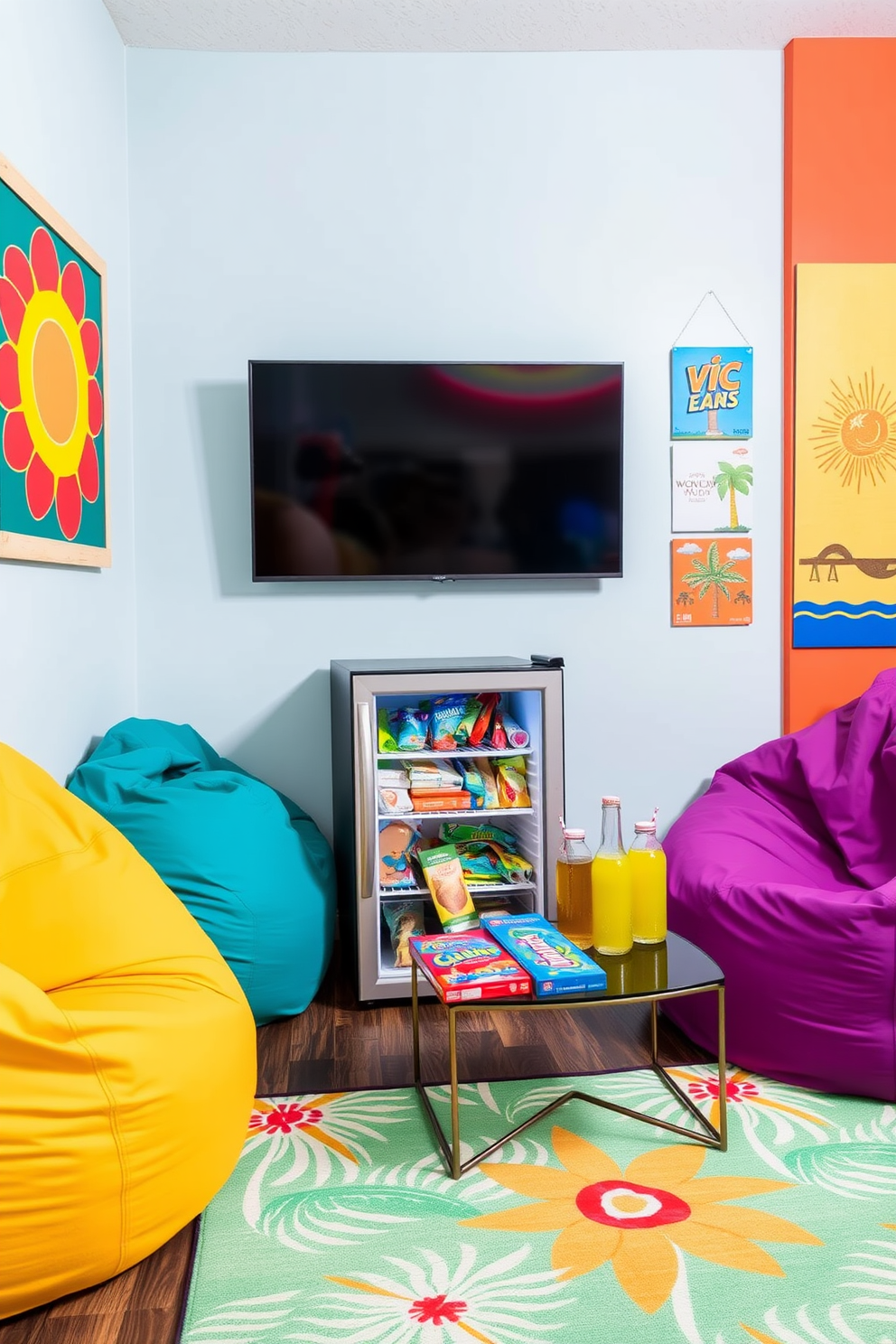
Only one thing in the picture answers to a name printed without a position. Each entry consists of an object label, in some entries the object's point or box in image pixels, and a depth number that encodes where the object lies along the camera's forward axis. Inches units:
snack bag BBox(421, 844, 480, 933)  107.8
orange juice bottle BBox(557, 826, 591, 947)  89.0
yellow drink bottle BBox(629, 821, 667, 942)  85.3
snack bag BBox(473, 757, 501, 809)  118.2
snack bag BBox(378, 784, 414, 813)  115.3
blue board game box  75.0
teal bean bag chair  102.8
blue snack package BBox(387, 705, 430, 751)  116.6
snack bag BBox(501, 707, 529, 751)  118.8
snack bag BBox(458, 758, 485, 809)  117.7
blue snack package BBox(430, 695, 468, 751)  117.0
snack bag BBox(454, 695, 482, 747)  118.0
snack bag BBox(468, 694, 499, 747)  117.9
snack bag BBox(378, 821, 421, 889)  117.6
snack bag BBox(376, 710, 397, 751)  117.0
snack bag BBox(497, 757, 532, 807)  118.3
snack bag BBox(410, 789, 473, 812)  115.9
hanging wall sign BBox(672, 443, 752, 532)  135.6
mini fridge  109.1
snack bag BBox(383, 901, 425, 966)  114.2
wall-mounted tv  126.3
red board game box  75.1
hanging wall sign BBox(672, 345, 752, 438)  134.5
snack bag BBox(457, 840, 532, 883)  119.4
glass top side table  74.7
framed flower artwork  88.4
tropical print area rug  62.6
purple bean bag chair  88.4
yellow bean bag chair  59.2
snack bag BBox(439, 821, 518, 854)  124.6
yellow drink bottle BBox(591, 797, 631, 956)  83.6
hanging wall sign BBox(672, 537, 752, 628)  136.5
